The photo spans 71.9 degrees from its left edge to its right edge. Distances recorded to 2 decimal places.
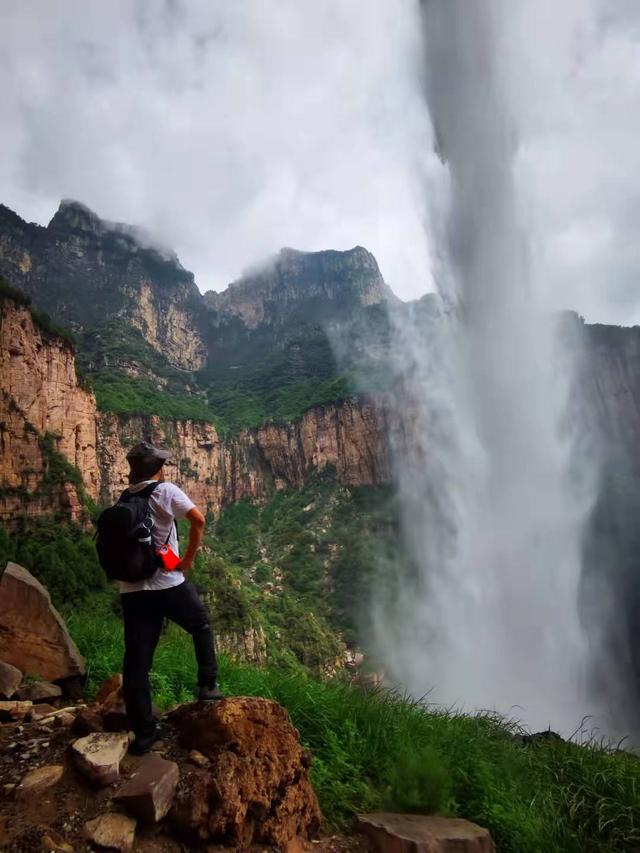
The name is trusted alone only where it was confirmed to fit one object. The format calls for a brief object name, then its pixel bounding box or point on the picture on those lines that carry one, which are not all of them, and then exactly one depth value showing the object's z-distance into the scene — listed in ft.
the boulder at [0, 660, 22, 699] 11.89
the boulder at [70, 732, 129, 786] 7.89
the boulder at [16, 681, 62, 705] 12.14
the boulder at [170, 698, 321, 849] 7.68
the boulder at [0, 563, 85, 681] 13.44
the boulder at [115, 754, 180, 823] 7.25
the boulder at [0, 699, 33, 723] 10.73
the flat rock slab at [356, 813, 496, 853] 7.94
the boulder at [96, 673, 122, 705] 11.18
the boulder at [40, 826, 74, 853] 6.54
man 9.31
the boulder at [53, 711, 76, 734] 10.32
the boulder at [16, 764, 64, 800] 7.73
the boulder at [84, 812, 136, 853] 6.84
